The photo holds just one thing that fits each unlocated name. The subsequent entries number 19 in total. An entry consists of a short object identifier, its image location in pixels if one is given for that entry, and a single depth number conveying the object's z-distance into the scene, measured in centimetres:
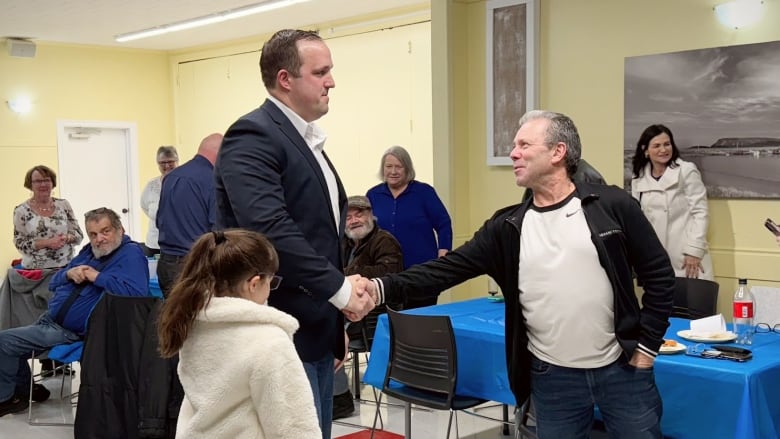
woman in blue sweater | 585
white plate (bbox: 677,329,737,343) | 352
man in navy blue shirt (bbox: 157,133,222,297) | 523
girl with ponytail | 190
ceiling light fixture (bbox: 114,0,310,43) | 813
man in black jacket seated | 527
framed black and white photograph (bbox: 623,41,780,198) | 499
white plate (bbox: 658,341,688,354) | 328
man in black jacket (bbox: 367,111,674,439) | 251
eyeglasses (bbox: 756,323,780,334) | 375
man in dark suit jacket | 208
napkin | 365
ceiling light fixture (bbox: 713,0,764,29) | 502
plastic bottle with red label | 367
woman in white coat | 512
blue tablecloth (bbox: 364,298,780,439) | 301
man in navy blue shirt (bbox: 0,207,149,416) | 511
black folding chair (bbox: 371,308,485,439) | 385
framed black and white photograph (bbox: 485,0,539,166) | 614
